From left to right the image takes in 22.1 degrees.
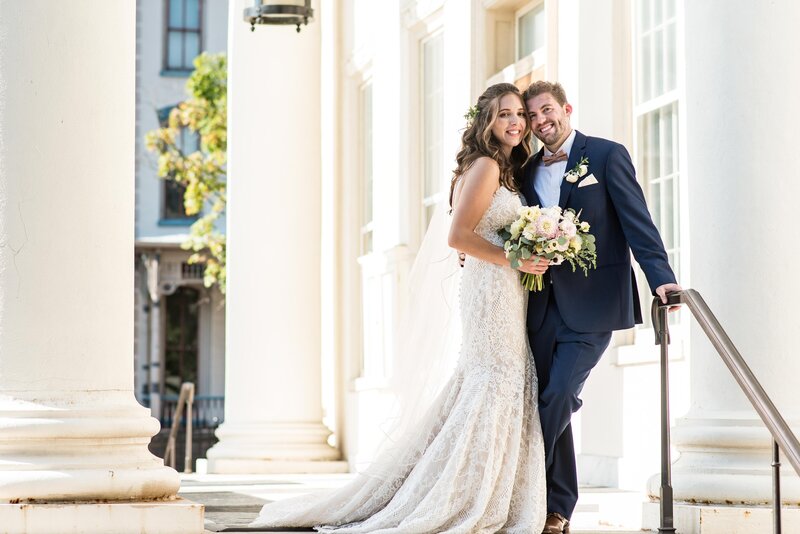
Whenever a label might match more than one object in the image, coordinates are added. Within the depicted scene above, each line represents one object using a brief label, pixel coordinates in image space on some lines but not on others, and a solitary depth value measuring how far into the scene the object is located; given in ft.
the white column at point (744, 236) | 30.20
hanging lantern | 55.62
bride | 29.58
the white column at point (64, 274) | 27.60
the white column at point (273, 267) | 61.99
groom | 29.45
